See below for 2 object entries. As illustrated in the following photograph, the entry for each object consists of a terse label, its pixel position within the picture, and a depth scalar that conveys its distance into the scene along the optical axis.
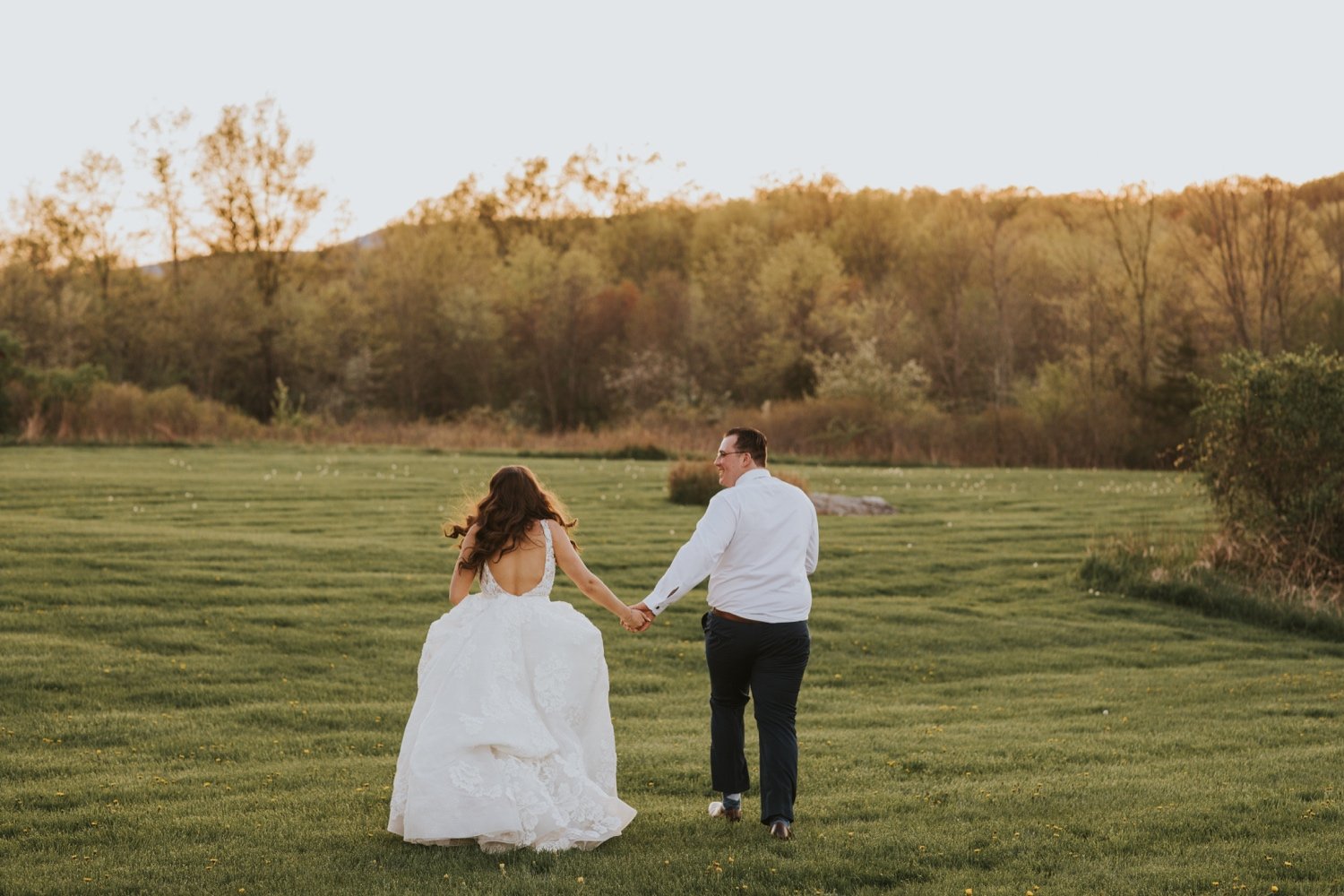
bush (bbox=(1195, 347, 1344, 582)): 19.03
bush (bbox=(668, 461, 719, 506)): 26.69
